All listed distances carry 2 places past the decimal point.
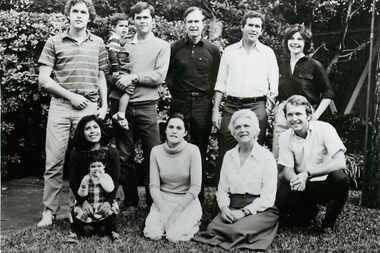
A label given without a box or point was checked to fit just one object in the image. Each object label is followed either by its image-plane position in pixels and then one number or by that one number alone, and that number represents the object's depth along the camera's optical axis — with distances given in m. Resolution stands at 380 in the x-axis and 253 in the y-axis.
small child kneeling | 3.91
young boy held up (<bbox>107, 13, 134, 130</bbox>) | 4.50
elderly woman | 3.85
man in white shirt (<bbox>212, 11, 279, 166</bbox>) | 4.52
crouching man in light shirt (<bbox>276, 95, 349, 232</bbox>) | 4.07
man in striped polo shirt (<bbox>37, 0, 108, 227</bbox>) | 4.21
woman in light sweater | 4.01
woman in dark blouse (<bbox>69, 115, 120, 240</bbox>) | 3.92
